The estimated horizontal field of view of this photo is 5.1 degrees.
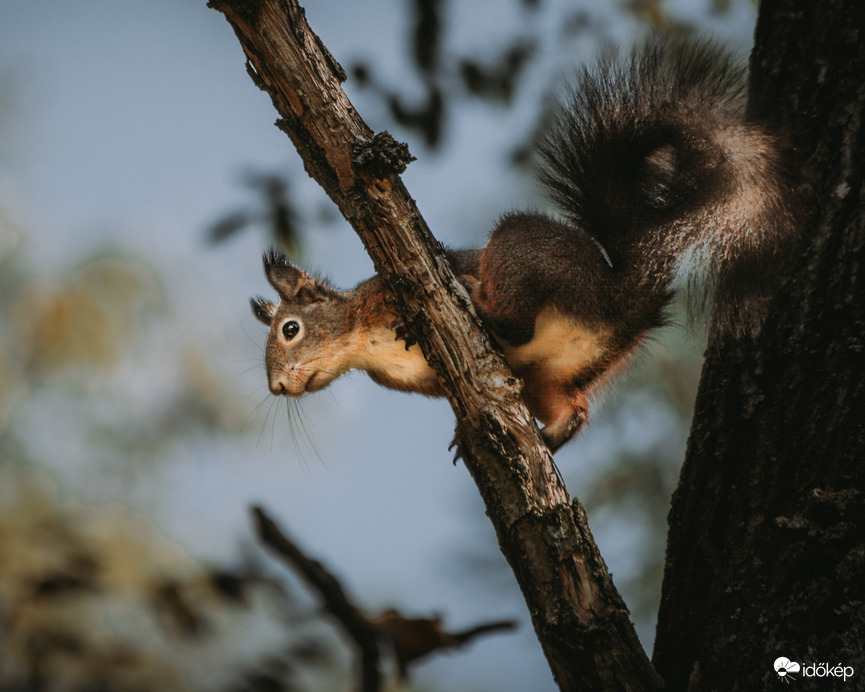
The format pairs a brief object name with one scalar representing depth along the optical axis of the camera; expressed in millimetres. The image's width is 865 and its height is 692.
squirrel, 4547
